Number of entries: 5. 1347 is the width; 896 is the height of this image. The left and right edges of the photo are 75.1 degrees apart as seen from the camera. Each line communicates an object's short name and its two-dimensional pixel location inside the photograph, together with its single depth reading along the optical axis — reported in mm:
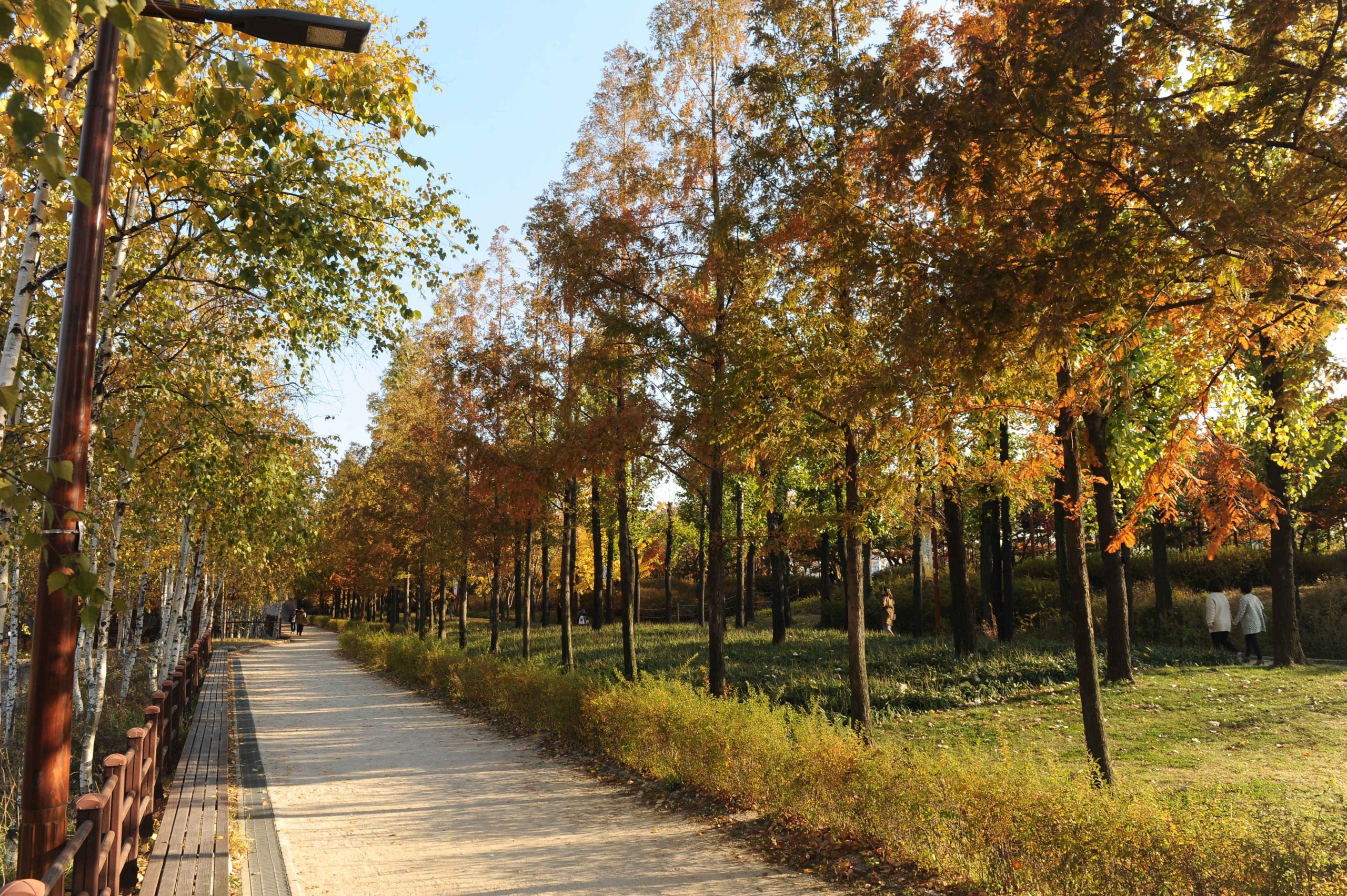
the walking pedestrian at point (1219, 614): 16844
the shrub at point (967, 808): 4656
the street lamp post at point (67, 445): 3814
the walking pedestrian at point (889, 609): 24136
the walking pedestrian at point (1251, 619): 16156
